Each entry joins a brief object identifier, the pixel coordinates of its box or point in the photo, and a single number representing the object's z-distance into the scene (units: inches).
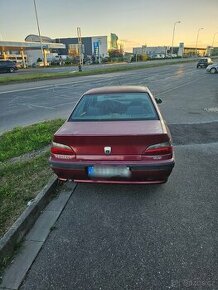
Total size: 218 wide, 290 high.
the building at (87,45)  3624.5
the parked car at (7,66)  1439.5
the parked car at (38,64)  2320.1
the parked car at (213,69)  1252.5
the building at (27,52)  2073.1
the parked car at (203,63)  1635.1
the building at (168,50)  4291.3
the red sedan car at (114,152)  126.2
